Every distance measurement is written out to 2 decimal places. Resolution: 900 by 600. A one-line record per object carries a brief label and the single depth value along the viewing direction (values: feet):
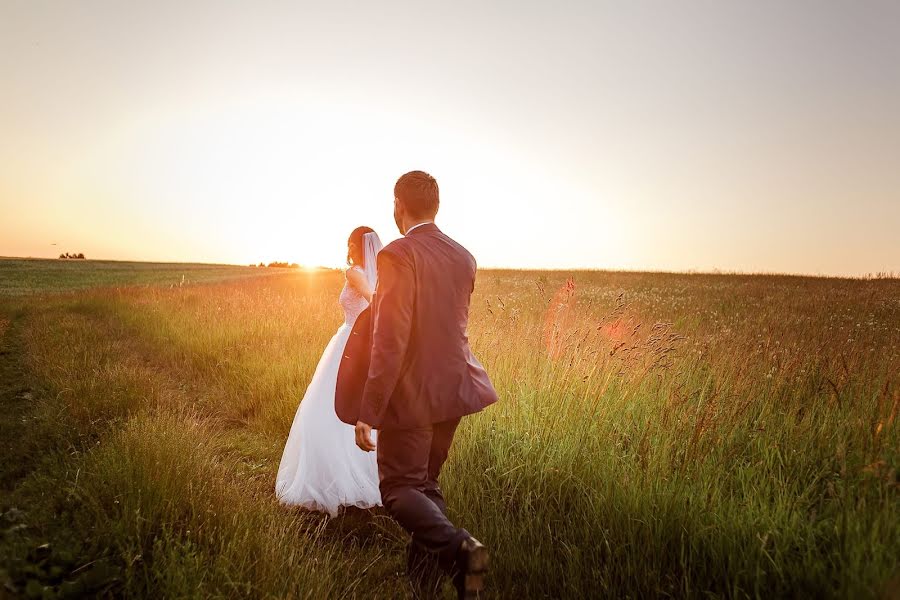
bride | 13.55
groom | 7.86
